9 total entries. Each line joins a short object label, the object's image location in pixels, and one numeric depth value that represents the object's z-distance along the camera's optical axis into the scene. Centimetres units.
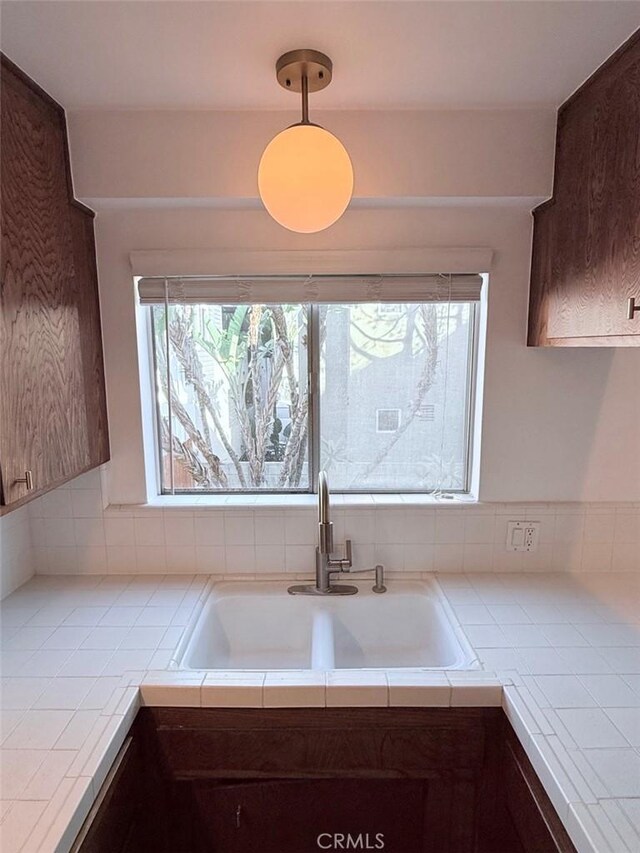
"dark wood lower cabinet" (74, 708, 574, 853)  111
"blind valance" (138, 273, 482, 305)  153
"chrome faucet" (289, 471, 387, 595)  150
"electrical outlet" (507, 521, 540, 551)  162
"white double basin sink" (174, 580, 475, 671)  149
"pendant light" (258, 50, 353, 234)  103
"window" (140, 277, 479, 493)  166
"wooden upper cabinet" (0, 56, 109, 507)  107
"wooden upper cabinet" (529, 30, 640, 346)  101
